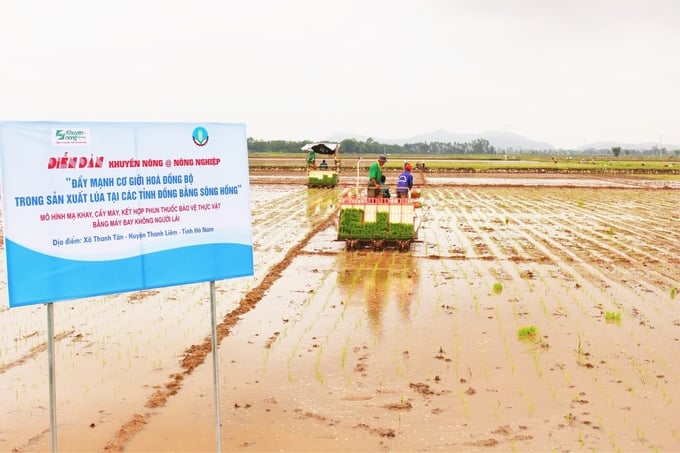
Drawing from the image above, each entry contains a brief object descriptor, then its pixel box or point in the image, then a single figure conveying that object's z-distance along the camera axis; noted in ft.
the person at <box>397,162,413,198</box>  46.65
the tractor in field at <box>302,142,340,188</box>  97.14
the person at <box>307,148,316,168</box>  108.78
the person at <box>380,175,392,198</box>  45.53
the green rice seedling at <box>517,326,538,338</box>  25.51
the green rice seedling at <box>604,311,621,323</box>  27.68
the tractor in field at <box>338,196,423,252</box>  44.86
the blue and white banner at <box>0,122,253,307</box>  12.20
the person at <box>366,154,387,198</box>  45.14
